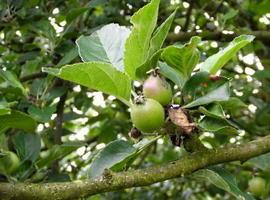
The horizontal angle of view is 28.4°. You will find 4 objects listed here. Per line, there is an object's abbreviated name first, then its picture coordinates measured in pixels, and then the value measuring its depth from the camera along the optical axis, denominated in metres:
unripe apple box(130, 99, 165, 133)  0.84
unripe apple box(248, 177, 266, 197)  1.59
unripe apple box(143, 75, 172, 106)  0.88
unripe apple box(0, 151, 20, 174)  1.17
